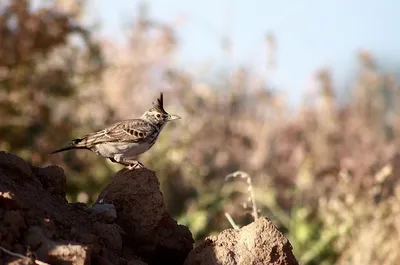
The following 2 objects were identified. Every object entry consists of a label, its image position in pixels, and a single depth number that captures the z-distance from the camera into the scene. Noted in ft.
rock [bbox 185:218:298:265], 23.43
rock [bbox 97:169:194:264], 25.64
